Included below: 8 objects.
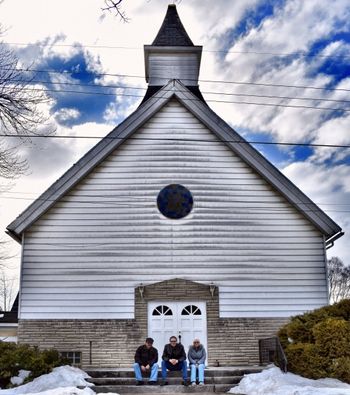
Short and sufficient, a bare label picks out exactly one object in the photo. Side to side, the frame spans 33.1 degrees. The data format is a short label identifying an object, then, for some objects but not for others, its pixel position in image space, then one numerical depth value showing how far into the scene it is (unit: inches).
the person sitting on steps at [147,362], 539.5
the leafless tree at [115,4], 268.1
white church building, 665.0
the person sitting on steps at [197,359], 538.3
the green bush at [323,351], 488.7
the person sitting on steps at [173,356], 556.7
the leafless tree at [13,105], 511.2
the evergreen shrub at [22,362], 529.7
